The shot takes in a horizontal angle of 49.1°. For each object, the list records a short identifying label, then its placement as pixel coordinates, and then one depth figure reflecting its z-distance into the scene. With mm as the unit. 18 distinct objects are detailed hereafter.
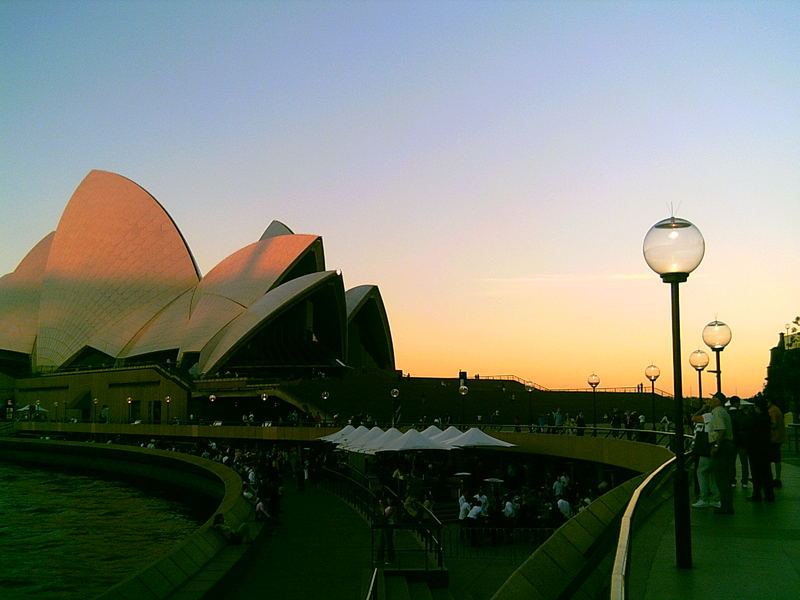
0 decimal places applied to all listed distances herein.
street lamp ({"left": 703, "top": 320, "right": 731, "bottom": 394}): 9891
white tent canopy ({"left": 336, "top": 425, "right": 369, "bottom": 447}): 24395
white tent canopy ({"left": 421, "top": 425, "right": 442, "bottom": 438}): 22750
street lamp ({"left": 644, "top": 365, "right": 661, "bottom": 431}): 19252
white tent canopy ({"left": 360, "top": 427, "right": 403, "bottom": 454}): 20983
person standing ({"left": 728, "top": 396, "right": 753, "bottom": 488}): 8492
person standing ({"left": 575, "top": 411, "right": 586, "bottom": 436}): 25498
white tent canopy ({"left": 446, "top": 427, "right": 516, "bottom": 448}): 20703
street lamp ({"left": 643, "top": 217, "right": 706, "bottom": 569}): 5512
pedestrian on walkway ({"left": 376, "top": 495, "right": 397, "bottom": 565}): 13030
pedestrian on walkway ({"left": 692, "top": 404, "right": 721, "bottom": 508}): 7027
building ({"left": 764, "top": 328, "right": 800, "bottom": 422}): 36688
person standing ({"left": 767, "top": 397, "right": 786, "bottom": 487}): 9141
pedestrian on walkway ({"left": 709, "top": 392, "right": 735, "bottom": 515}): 7336
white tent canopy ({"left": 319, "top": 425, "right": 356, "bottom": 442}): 26303
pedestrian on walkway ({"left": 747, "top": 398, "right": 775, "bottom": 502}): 8116
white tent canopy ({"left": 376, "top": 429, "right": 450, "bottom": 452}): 20031
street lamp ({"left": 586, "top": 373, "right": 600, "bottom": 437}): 22453
